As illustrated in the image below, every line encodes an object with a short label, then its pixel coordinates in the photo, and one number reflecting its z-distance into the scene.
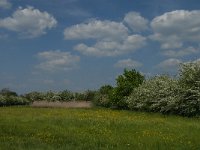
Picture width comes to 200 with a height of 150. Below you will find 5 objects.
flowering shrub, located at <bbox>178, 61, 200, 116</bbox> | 18.69
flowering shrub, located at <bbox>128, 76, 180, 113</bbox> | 19.77
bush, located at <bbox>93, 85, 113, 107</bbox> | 27.07
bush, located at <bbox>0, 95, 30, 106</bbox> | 29.10
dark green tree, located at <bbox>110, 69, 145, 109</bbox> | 25.41
